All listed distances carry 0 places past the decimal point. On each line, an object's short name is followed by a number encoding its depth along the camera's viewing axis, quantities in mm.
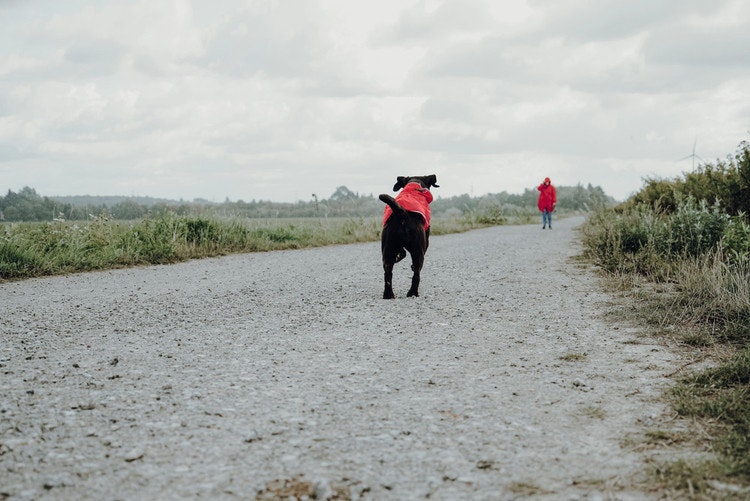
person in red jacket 23750
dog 7074
